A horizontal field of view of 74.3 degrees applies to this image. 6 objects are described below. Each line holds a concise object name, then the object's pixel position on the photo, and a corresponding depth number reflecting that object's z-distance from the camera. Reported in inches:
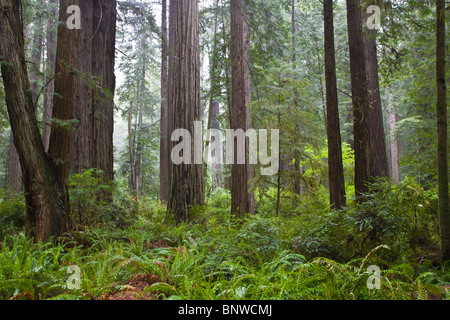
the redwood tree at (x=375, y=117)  365.6
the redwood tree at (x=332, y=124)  230.1
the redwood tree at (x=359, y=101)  237.5
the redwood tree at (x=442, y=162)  144.2
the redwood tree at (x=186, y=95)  308.3
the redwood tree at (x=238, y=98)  338.0
